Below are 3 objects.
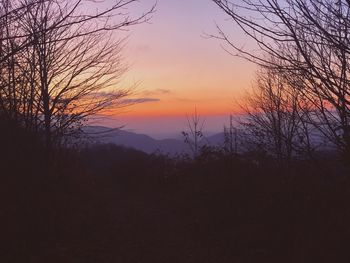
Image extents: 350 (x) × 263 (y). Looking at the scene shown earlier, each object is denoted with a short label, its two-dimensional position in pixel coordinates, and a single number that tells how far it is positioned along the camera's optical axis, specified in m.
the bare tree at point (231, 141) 15.91
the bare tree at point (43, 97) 11.52
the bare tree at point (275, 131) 9.23
